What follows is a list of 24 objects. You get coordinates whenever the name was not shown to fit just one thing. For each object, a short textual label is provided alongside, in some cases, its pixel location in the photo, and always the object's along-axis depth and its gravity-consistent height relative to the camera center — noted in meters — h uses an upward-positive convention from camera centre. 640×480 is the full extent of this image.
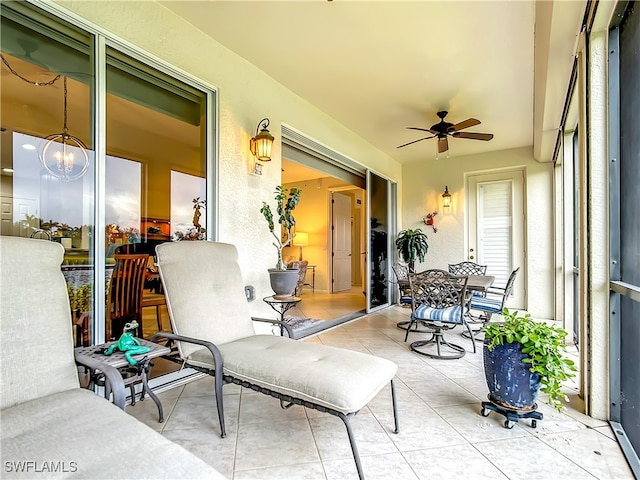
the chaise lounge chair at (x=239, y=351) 1.49 -0.64
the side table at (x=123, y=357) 1.48 -0.56
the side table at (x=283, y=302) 2.85 -0.53
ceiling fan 3.92 +1.34
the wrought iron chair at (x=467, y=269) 5.14 -0.46
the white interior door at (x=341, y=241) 7.74 +0.00
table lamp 7.73 +0.05
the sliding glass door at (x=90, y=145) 2.07 +0.76
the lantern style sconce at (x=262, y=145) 3.03 +0.91
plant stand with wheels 1.89 -1.02
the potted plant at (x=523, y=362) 1.83 -0.71
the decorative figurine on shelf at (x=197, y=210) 2.83 +0.27
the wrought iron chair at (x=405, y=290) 4.01 -0.69
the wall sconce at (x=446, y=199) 6.08 +0.78
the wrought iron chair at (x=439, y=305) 3.20 -0.68
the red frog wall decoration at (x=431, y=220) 6.32 +0.40
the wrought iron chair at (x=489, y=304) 3.57 -0.72
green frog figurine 1.57 -0.53
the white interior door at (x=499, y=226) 5.64 +0.26
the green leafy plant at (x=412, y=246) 6.03 -0.10
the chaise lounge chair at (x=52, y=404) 0.90 -0.59
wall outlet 3.06 -0.48
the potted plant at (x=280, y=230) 2.94 +0.11
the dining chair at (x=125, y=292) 2.36 -0.39
